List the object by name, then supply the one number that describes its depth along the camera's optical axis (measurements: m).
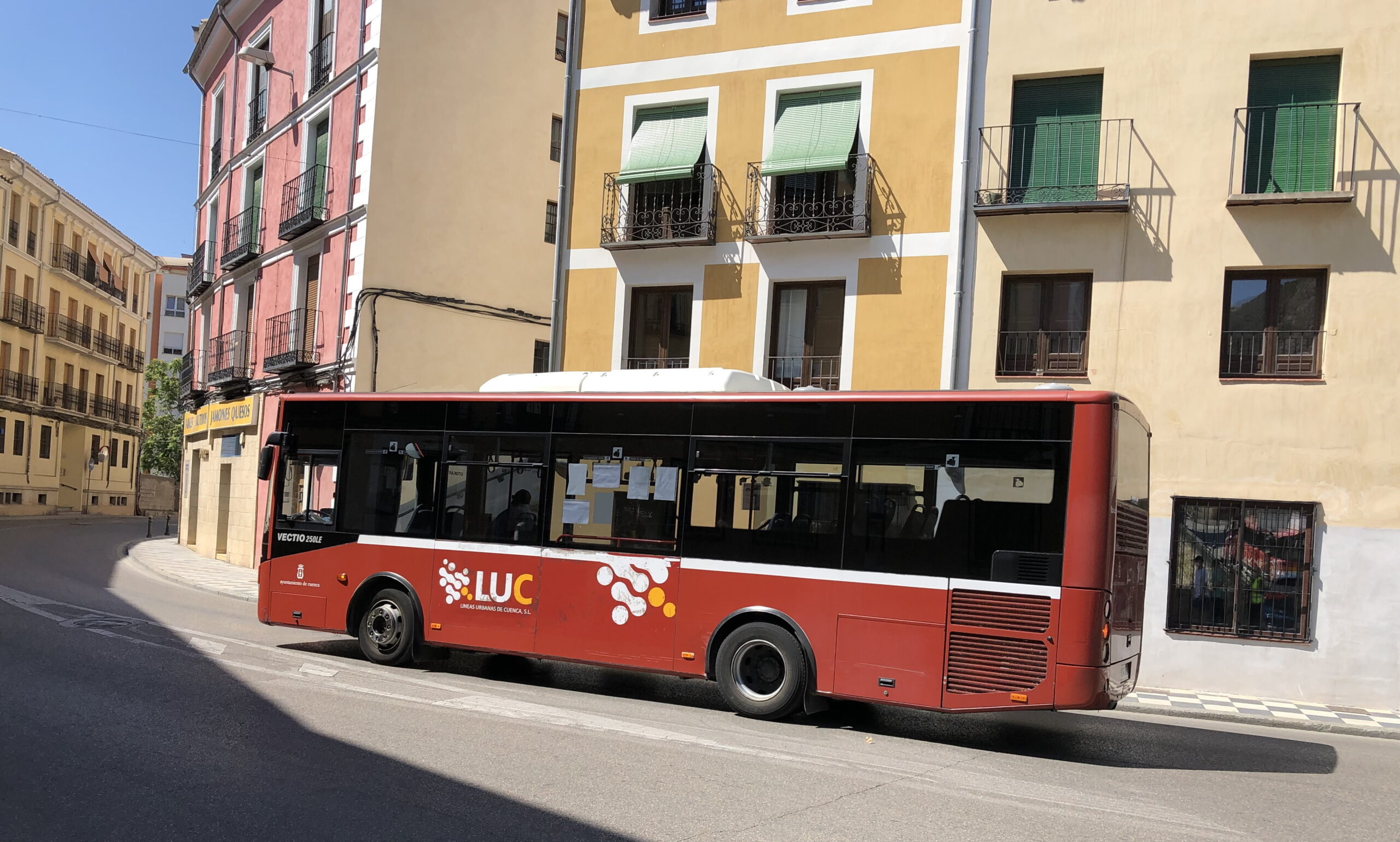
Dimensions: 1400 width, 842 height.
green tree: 58.88
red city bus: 9.19
